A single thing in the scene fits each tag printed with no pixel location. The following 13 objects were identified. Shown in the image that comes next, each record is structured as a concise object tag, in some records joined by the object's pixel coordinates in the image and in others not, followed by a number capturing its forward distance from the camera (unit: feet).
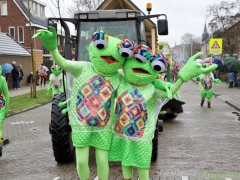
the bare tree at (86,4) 121.49
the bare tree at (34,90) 67.04
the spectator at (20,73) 94.46
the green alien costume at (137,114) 15.48
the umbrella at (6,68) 36.76
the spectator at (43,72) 98.20
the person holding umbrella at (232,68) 83.56
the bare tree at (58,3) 76.82
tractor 22.70
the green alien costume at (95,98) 15.58
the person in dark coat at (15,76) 87.07
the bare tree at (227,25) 118.83
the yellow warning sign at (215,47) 77.87
